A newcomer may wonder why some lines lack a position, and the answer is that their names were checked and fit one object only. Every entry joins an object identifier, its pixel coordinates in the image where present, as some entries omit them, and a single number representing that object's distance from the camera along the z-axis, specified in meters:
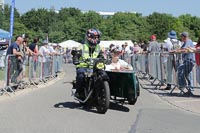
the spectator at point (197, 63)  10.54
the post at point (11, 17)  24.35
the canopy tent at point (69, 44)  50.74
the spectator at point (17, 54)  11.69
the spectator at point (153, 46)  16.22
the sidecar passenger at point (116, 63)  8.56
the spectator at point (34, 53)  13.55
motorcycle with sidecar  7.94
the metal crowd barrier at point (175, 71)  10.84
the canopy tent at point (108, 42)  51.90
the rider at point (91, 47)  8.62
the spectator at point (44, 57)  14.96
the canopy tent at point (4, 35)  27.26
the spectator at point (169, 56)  11.96
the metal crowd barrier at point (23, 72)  10.97
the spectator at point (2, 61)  10.96
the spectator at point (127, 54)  21.99
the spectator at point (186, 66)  10.84
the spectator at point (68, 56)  43.35
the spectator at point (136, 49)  20.78
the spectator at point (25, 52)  12.46
